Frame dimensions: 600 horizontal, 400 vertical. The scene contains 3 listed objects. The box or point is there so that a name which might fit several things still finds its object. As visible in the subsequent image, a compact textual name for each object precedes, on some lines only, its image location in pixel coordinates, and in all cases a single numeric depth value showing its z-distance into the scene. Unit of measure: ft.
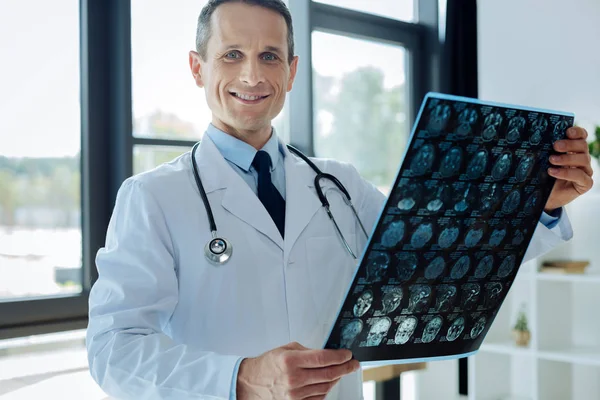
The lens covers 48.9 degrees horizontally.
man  2.80
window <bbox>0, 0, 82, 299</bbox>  7.23
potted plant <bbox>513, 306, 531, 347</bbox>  9.80
